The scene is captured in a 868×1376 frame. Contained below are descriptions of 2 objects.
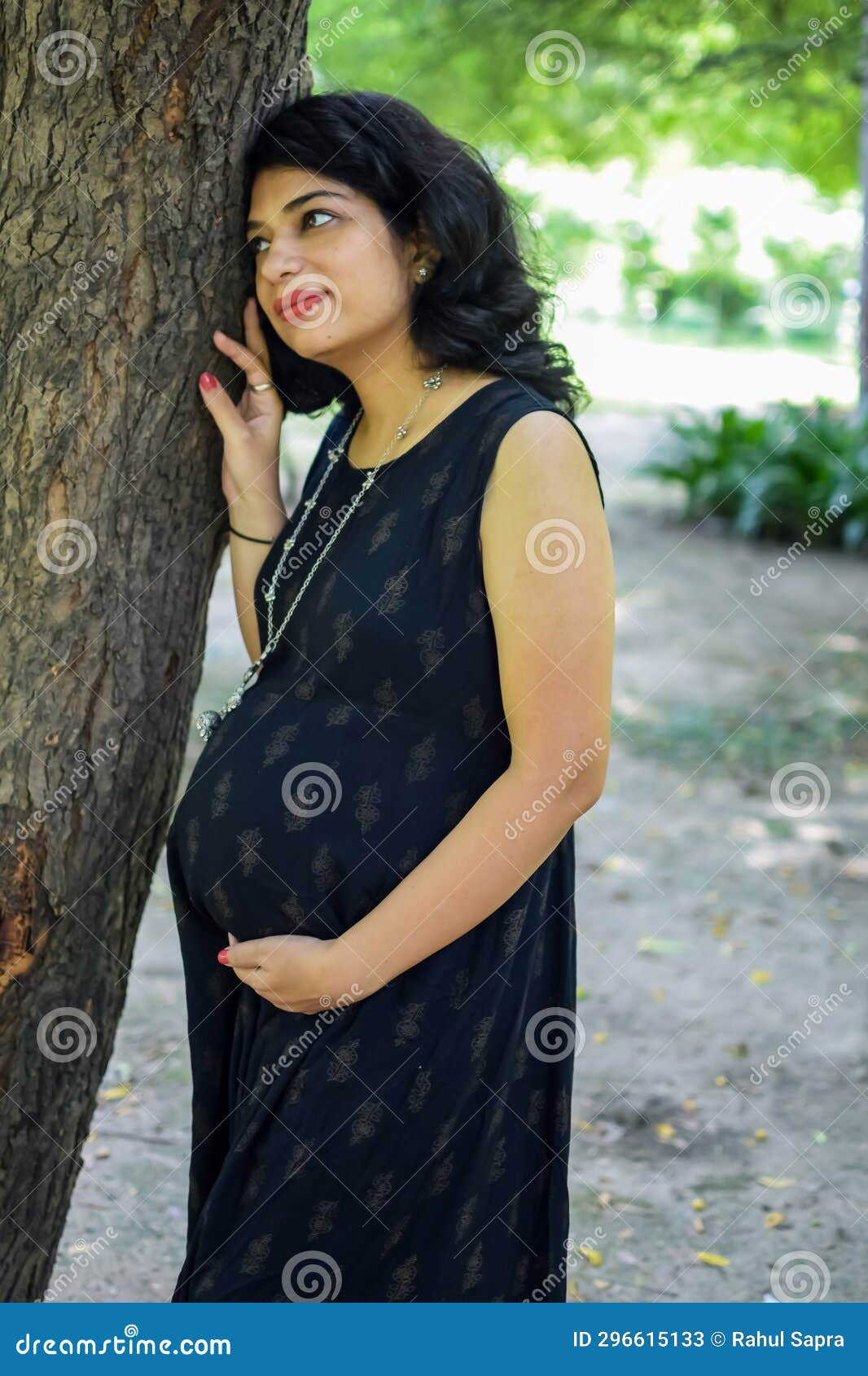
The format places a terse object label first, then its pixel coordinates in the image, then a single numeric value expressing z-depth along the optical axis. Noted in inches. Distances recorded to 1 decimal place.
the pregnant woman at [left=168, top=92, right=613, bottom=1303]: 71.4
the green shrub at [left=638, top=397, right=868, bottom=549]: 395.9
